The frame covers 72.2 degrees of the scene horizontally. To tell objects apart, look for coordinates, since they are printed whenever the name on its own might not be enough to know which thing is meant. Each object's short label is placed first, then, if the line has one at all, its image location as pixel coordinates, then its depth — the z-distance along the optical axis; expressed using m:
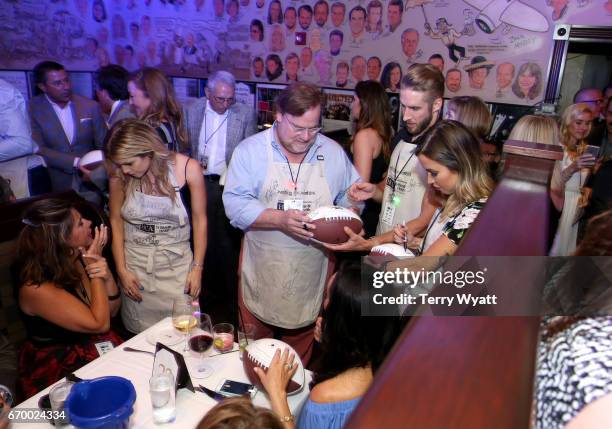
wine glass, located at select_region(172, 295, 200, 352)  2.19
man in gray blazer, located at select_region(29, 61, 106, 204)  4.26
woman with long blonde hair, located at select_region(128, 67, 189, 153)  3.72
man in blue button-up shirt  2.45
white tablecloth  1.72
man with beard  2.65
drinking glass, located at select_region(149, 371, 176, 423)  1.69
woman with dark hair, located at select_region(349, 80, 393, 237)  3.60
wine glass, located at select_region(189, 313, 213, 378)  1.99
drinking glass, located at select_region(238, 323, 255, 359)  2.09
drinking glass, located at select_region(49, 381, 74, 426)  1.61
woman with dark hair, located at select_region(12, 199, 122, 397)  2.21
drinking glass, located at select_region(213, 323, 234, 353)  2.13
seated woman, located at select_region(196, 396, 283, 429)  1.17
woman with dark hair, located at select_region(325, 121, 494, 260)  1.88
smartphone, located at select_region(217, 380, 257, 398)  1.86
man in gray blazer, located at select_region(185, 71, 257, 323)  4.30
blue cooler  1.44
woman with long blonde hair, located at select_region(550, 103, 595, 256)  3.40
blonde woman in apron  2.57
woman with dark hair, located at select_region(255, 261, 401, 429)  1.67
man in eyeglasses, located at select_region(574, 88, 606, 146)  4.32
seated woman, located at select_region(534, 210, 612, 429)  0.60
